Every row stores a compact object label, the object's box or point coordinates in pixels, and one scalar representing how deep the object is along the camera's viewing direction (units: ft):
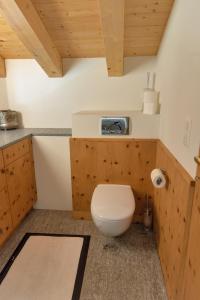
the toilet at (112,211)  5.44
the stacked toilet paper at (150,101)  6.55
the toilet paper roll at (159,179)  5.16
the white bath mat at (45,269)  4.92
